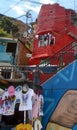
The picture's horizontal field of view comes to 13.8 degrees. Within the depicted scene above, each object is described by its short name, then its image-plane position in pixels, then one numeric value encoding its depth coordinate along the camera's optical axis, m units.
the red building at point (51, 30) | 25.20
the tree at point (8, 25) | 42.41
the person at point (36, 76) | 9.59
